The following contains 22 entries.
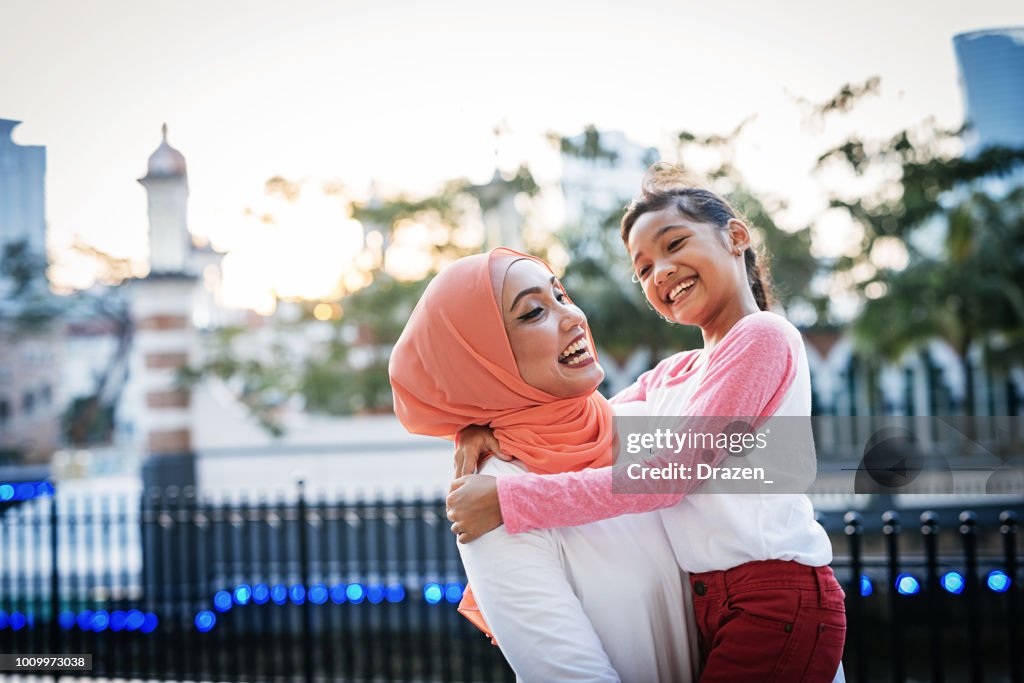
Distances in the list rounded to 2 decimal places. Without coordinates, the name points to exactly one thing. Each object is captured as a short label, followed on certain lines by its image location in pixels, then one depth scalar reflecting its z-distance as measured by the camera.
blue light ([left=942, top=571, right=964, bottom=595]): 5.55
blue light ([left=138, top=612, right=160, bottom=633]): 6.00
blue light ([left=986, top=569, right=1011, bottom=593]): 5.04
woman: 1.56
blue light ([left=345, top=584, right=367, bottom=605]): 6.20
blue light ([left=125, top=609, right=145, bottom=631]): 6.17
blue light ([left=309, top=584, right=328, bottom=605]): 6.33
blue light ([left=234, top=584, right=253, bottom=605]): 6.46
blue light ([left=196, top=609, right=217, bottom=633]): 6.19
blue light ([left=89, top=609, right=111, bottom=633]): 6.34
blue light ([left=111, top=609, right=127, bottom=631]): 6.07
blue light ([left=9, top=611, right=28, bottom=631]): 6.49
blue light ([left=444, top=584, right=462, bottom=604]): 5.94
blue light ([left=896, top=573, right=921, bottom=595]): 4.34
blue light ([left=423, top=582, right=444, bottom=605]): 5.51
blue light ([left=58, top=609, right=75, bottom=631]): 6.41
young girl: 1.57
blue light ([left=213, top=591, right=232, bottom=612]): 6.14
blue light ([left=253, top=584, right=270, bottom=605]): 6.29
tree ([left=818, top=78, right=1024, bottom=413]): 8.24
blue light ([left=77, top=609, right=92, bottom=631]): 6.25
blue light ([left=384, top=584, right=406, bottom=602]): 6.33
